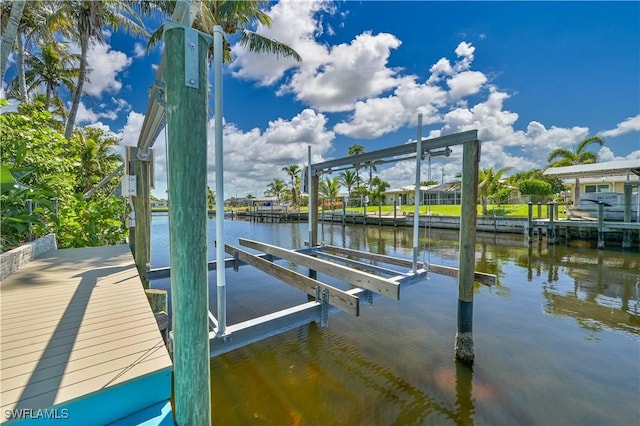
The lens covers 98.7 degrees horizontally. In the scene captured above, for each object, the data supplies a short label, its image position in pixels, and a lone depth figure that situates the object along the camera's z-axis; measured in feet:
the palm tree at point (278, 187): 207.10
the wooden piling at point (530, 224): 52.70
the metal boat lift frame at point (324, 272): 8.48
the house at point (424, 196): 121.49
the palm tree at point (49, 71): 46.53
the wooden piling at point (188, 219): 4.98
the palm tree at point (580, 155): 97.59
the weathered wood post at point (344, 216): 91.63
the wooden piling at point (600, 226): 44.01
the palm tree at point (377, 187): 131.28
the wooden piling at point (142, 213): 15.76
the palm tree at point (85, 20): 35.32
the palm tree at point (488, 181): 73.77
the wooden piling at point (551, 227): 50.47
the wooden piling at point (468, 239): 13.00
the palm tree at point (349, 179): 141.79
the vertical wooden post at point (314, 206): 21.27
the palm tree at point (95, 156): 51.24
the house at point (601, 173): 47.11
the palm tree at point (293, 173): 172.46
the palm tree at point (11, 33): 19.39
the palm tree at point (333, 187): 132.03
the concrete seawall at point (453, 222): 61.98
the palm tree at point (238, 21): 35.19
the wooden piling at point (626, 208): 43.37
